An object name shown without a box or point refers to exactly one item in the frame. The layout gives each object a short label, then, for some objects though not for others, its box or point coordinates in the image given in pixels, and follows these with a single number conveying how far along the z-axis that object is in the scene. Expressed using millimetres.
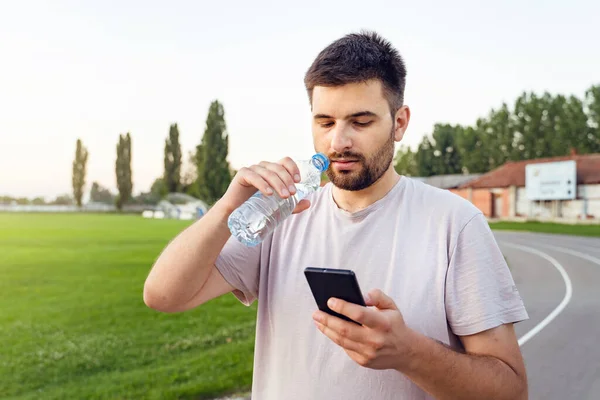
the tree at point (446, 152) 83938
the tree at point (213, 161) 69688
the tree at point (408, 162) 87012
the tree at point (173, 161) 87812
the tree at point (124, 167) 83562
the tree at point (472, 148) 77562
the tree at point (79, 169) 79125
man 1899
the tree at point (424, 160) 83812
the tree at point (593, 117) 66250
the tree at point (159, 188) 90738
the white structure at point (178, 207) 88188
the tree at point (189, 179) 89469
